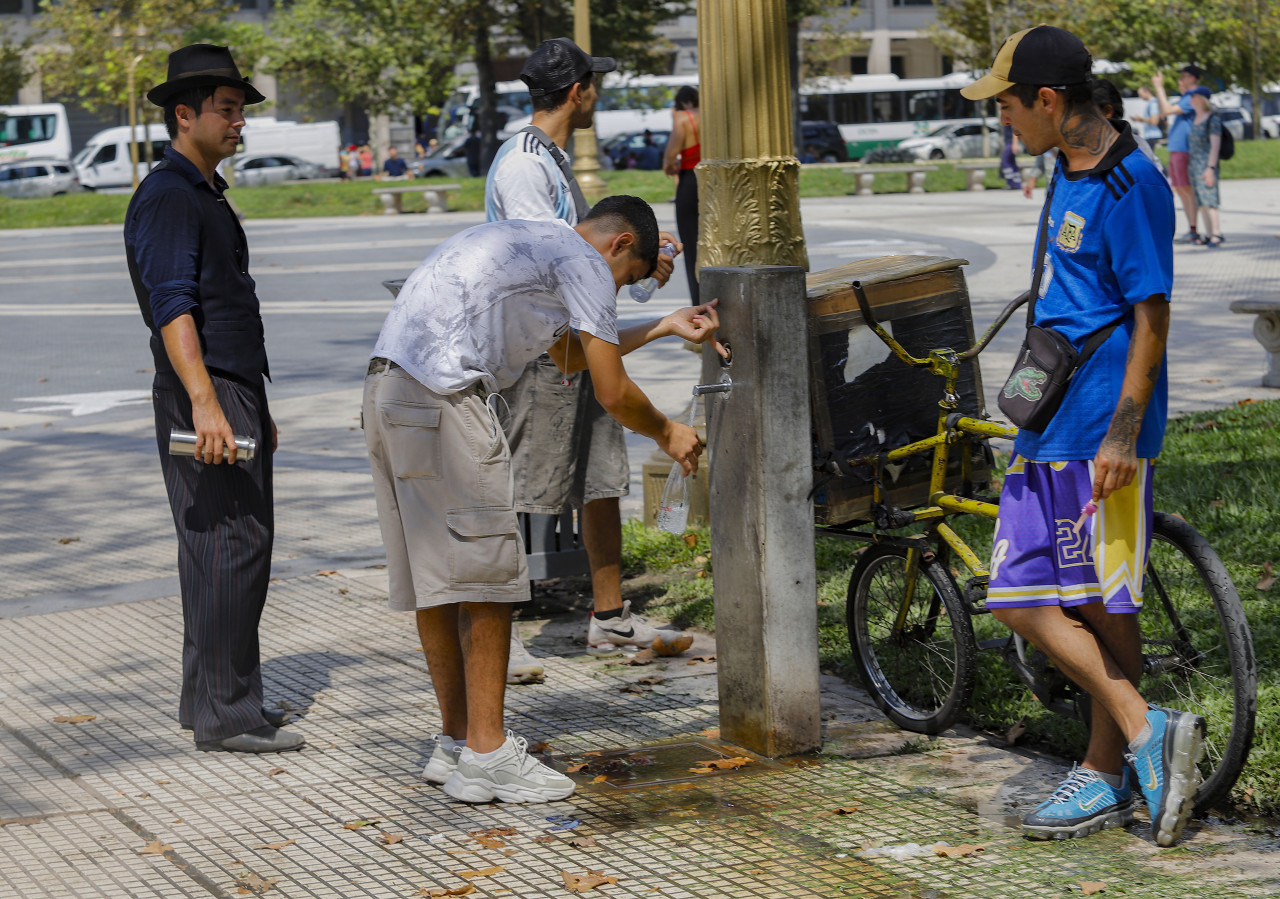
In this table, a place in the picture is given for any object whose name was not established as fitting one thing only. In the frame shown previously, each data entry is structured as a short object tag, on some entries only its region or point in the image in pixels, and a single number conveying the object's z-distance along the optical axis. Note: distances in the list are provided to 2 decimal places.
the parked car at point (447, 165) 50.00
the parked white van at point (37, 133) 54.62
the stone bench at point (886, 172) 33.19
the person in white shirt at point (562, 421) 5.38
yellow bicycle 3.79
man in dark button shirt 4.62
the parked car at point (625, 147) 49.53
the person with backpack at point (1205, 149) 17.81
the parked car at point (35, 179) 47.66
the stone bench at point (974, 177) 33.59
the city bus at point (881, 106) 57.88
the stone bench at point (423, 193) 32.88
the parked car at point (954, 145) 52.56
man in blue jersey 3.56
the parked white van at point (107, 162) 50.97
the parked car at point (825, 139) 54.09
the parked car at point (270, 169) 50.28
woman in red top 12.73
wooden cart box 4.50
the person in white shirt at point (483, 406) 4.09
